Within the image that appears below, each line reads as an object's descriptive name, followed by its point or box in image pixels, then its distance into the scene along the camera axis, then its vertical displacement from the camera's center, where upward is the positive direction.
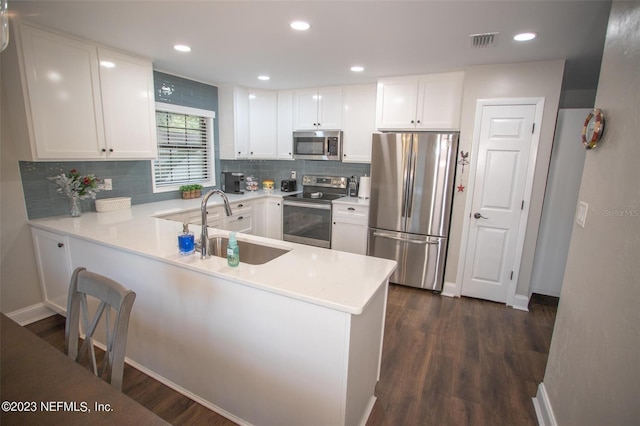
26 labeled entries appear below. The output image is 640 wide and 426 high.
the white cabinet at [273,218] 4.41 -0.79
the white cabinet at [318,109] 4.10 +0.77
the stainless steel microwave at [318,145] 4.12 +0.27
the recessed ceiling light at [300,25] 2.10 +0.97
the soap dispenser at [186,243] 1.76 -0.48
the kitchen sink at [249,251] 2.03 -0.61
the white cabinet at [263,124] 4.39 +0.57
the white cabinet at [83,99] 2.26 +0.48
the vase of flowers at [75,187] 2.60 -0.26
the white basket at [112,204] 2.87 -0.44
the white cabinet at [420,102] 3.24 +0.73
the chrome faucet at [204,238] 1.69 -0.43
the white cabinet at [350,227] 3.83 -0.78
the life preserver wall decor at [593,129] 1.47 +0.23
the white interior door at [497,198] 2.95 -0.28
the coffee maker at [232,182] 4.29 -0.28
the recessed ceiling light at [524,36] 2.18 +0.98
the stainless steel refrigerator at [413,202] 3.22 -0.37
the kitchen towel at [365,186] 4.20 -0.27
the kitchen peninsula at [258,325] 1.36 -0.82
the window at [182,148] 3.59 +0.16
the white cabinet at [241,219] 3.83 -0.74
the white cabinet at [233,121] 4.14 +0.57
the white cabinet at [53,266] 2.40 -0.90
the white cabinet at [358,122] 3.89 +0.58
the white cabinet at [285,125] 4.43 +0.57
